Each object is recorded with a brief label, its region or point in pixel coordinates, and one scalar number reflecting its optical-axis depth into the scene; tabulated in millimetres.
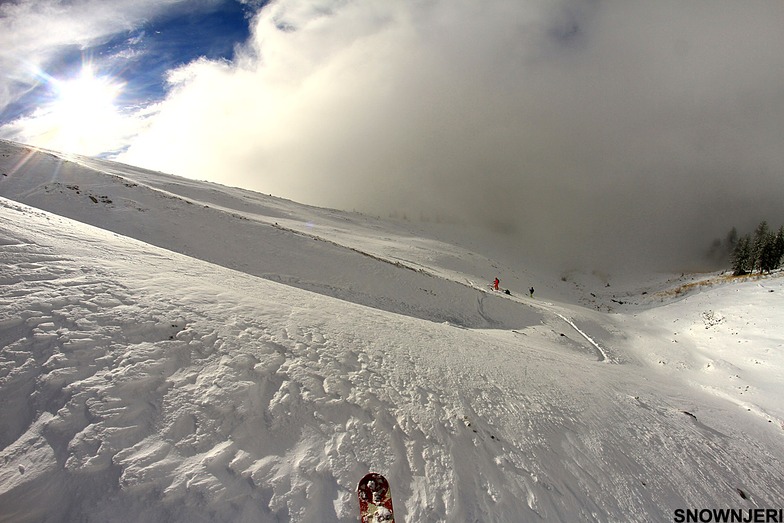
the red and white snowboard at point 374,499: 4086
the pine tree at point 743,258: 52281
